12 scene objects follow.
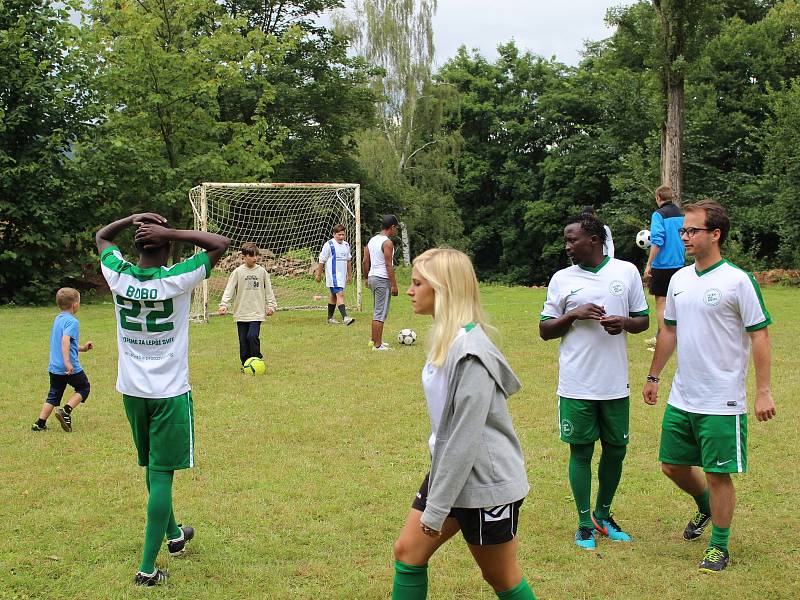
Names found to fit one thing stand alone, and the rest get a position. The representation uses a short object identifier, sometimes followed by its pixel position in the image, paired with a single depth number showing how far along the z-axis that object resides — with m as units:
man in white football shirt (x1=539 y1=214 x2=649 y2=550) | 4.93
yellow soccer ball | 10.82
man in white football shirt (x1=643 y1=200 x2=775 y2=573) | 4.55
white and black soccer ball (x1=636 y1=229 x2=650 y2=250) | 11.59
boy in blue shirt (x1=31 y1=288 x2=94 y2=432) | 7.61
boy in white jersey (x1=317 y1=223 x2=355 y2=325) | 15.47
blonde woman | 3.09
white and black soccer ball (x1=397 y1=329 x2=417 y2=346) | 13.20
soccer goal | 20.39
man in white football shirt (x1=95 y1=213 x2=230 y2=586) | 4.48
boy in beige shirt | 10.88
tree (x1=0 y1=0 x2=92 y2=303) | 20.75
